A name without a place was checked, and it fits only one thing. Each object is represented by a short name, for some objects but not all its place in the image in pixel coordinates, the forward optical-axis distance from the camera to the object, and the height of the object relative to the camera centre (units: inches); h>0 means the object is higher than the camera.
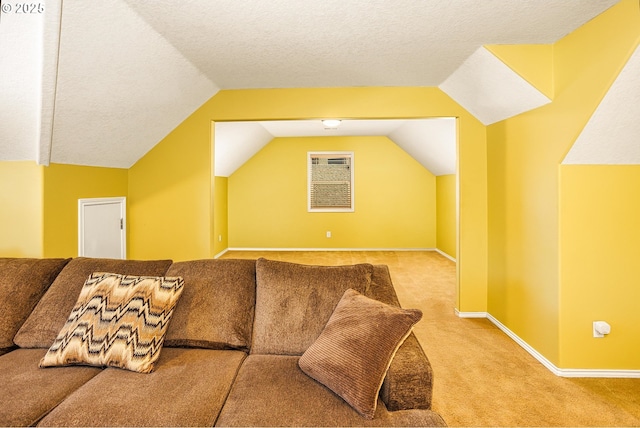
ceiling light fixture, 184.9 +48.8
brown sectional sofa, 46.3 -24.8
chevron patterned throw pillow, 56.7 -18.7
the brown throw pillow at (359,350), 48.0 -20.8
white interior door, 117.4 -4.7
